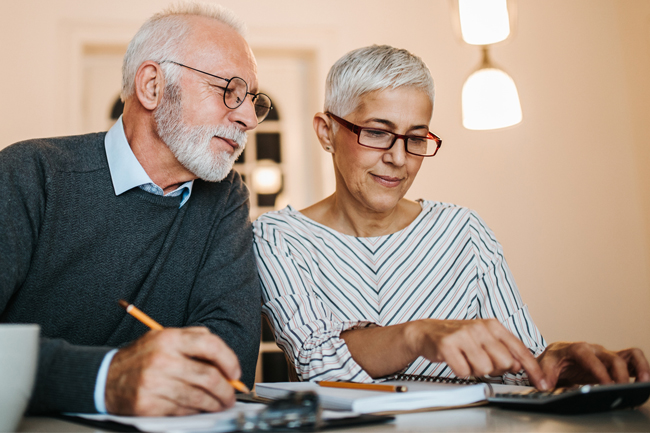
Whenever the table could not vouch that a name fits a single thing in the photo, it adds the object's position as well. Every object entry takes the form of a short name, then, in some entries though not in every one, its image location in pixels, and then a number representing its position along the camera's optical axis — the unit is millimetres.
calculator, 721
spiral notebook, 737
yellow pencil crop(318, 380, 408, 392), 823
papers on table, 612
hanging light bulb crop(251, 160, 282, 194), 3693
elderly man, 1148
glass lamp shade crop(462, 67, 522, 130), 1938
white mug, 586
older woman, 1318
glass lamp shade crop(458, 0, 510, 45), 1747
